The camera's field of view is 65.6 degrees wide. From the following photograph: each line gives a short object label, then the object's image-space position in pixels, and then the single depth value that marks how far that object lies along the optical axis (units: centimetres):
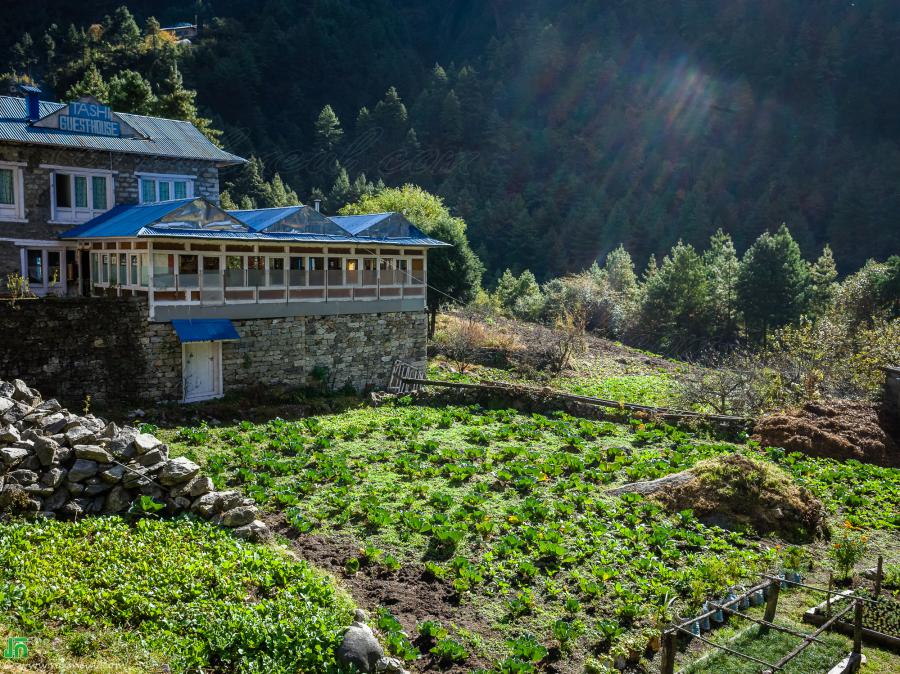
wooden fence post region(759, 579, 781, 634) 866
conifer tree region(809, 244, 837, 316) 3962
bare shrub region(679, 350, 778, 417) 2188
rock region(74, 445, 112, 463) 1053
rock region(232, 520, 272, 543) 1040
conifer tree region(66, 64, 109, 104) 4492
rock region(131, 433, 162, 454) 1088
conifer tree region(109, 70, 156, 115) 3850
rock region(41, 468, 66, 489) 1027
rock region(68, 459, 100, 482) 1041
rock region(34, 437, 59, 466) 1041
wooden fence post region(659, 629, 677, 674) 699
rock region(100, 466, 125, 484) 1051
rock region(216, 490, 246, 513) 1072
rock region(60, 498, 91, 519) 1027
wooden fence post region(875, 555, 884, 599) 920
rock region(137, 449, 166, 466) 1087
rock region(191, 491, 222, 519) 1064
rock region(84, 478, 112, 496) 1048
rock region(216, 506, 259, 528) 1052
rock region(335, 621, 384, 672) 723
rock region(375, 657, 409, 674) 732
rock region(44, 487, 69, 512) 1024
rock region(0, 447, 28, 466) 1020
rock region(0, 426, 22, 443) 1044
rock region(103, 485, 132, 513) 1048
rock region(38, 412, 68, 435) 1114
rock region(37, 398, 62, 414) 1186
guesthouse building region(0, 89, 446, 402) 1941
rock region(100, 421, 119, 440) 1127
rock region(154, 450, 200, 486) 1074
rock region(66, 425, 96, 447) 1079
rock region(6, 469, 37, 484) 1009
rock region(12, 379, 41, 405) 1279
